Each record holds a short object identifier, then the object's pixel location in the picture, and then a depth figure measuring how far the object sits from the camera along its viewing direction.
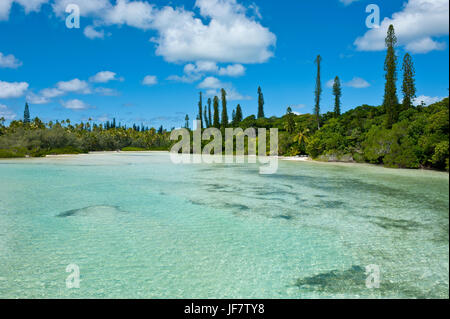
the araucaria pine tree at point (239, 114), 71.80
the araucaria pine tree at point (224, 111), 60.94
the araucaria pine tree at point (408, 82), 38.00
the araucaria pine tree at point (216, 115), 63.56
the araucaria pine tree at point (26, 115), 84.06
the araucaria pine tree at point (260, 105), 74.94
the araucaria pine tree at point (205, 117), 69.06
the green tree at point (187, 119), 82.56
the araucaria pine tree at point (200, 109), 71.51
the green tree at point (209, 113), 67.69
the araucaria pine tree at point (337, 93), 55.94
